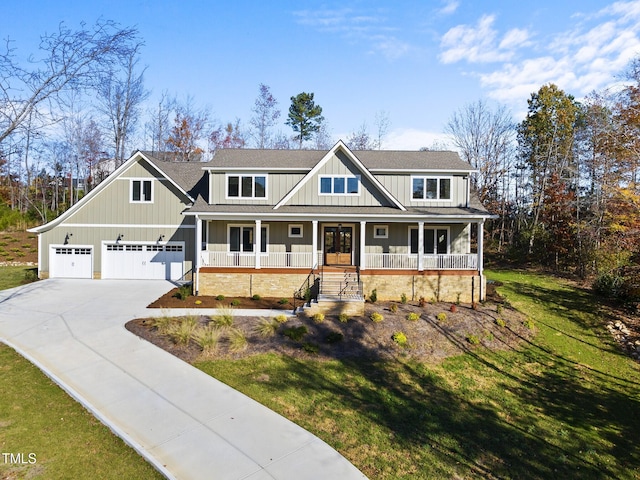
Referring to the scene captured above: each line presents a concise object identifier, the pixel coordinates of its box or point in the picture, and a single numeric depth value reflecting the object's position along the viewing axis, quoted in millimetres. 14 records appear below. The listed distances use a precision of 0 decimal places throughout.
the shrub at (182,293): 15463
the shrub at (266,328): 11727
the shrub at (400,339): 11938
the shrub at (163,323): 11461
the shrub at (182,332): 10836
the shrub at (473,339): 12430
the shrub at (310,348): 10977
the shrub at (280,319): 12508
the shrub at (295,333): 11625
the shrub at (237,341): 10727
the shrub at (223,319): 12065
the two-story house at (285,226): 16297
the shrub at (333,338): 11639
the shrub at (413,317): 13144
